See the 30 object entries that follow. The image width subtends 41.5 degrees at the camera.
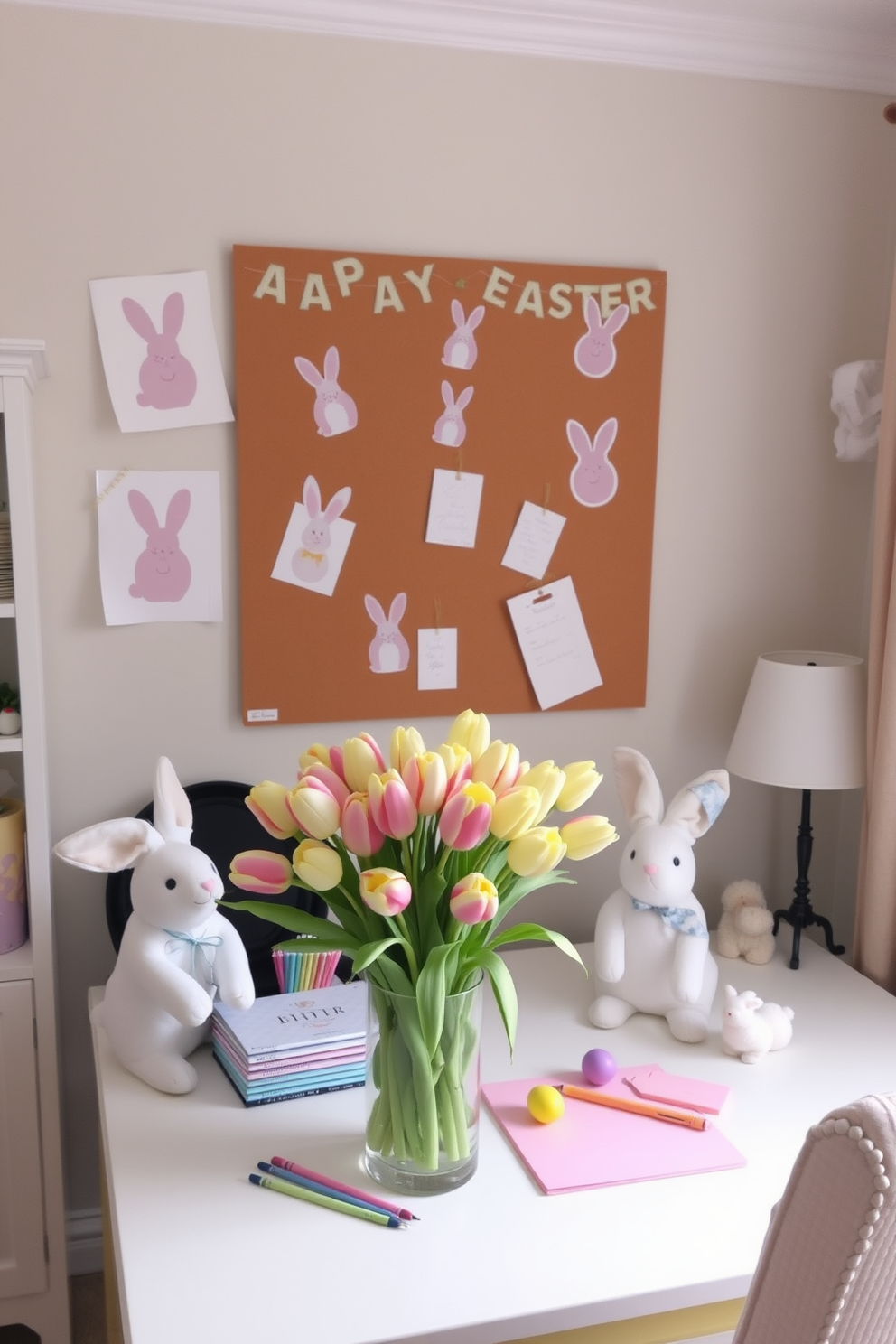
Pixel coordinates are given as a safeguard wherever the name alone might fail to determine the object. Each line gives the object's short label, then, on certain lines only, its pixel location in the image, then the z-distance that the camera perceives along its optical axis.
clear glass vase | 1.35
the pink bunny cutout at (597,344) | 2.11
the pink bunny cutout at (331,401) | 1.99
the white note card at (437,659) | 2.11
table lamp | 2.05
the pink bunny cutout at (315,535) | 2.02
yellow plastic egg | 1.54
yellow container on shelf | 1.81
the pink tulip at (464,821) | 1.25
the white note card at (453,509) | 2.08
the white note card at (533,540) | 2.13
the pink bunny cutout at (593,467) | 2.14
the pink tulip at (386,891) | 1.24
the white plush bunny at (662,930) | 1.81
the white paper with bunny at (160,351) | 1.90
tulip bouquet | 1.26
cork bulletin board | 1.98
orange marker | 1.55
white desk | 1.20
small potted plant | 1.79
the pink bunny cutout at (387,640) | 2.08
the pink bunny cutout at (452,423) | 2.06
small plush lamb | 2.11
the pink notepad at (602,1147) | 1.43
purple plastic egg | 1.63
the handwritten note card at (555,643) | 2.16
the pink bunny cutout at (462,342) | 2.04
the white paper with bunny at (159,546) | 1.95
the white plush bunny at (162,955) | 1.62
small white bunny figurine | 1.72
